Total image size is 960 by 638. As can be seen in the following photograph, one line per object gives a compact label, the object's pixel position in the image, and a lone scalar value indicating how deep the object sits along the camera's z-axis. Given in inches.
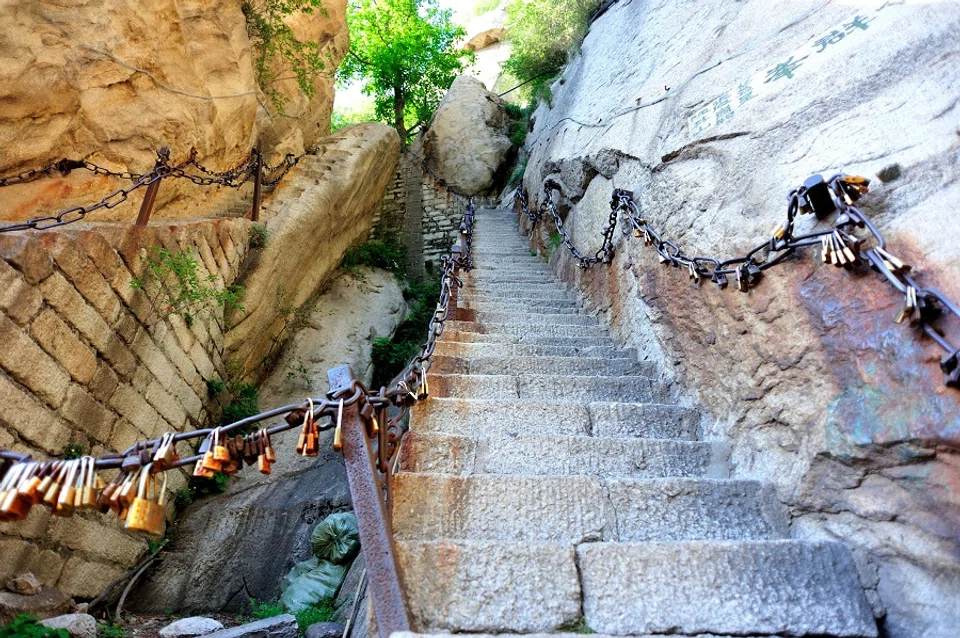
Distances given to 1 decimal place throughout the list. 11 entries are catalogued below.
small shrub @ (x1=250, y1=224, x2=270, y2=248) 211.6
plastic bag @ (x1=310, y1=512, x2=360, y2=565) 128.3
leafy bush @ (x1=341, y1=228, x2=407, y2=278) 315.9
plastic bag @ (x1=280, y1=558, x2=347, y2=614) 119.2
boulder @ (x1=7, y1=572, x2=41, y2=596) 97.8
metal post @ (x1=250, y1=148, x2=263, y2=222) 215.6
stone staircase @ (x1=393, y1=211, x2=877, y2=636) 63.7
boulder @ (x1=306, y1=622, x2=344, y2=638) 99.0
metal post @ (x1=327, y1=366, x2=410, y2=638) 56.9
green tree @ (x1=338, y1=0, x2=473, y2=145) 500.1
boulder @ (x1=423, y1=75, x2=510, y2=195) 451.2
